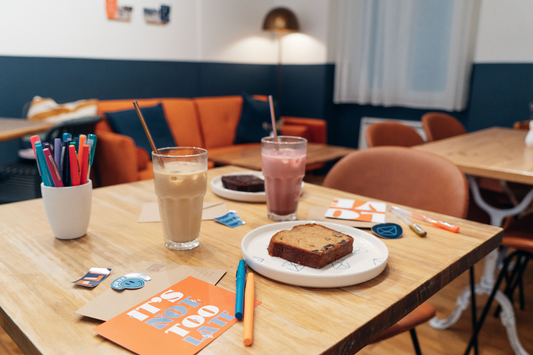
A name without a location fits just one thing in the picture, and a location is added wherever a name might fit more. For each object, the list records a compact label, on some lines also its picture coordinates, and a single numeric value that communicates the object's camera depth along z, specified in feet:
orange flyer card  1.53
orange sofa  8.70
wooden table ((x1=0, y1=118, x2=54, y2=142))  6.54
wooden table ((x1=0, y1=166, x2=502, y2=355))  1.57
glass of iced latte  2.33
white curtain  12.45
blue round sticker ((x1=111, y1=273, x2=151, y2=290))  1.92
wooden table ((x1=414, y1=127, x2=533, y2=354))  4.84
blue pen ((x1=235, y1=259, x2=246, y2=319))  1.69
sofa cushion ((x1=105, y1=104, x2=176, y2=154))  10.12
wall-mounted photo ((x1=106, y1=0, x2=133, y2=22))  11.38
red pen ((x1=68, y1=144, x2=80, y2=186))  2.35
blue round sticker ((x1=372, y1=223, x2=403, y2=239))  2.59
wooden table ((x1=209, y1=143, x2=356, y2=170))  8.95
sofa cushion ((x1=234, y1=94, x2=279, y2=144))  13.38
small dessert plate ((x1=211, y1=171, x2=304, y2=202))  3.30
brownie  3.36
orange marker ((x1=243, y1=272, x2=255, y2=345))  1.53
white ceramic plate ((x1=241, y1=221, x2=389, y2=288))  1.94
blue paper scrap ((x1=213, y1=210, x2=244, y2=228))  2.80
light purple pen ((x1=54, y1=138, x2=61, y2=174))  2.36
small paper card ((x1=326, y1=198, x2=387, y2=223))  2.94
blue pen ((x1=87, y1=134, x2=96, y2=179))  2.53
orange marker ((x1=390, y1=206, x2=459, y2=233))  2.73
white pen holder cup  2.42
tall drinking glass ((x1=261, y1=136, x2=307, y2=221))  2.80
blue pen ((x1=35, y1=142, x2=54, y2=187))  2.28
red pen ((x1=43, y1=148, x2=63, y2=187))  2.29
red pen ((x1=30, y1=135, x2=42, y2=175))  2.31
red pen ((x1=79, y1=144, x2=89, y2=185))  2.43
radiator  14.63
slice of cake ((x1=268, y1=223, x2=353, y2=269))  2.06
